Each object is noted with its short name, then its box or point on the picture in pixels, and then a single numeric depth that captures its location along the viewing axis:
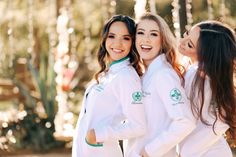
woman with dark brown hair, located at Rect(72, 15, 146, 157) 3.39
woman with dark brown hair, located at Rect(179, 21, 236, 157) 3.31
